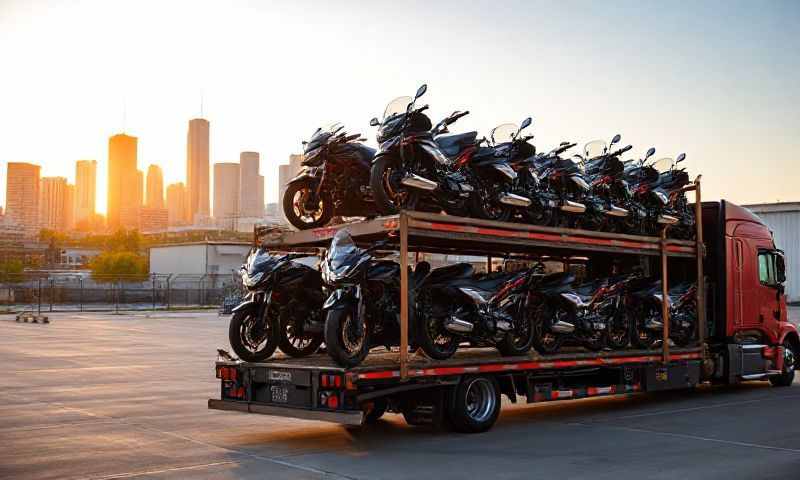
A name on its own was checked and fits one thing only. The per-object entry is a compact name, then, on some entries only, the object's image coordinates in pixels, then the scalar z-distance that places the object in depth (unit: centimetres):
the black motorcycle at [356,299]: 940
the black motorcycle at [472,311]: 1051
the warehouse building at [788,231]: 4284
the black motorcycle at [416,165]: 1030
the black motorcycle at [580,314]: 1214
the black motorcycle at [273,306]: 1068
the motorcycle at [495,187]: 1159
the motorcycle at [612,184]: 1390
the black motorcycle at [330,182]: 1109
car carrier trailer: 956
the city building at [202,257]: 7856
